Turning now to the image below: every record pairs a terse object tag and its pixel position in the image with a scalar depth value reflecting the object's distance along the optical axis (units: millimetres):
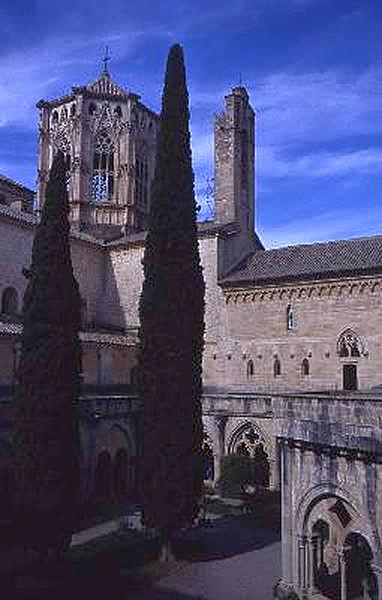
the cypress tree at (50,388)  15984
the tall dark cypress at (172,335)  17172
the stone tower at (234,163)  34594
